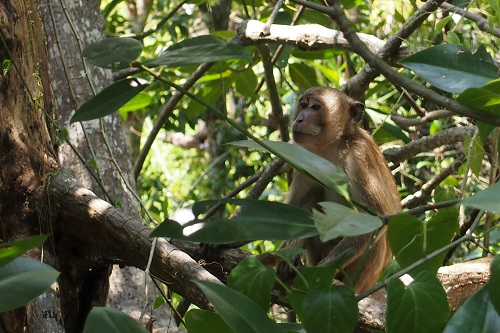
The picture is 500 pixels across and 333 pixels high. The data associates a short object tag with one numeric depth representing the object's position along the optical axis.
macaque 6.17
